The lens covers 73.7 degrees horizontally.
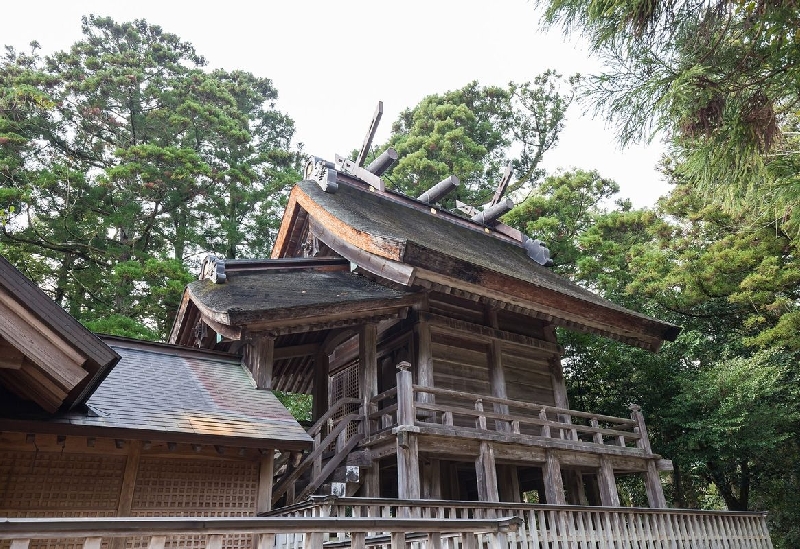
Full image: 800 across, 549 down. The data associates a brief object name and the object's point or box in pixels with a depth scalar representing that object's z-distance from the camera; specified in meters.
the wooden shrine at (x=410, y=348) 7.66
